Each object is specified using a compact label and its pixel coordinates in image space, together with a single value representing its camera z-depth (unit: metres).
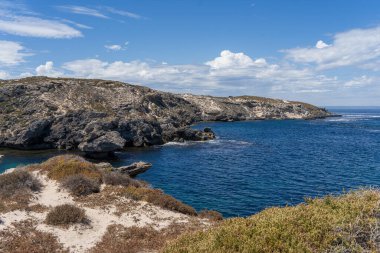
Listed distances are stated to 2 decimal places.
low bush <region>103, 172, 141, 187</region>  32.53
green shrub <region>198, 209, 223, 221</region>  28.02
